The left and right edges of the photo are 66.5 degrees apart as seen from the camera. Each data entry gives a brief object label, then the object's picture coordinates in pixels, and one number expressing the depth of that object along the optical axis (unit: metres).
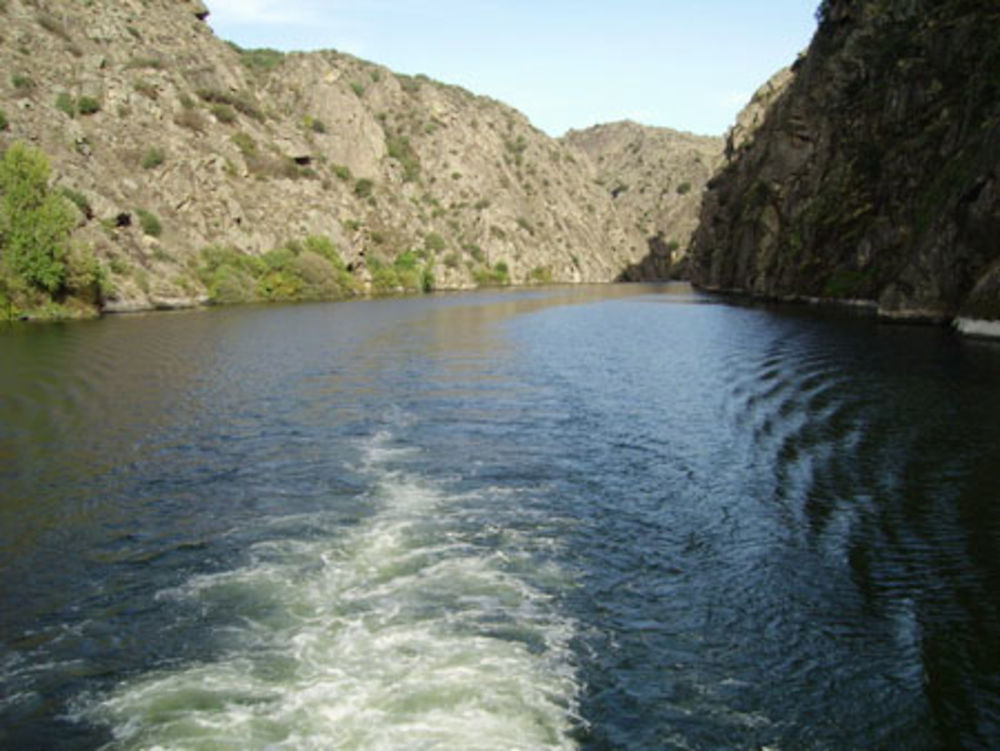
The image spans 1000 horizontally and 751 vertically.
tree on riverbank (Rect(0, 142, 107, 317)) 64.19
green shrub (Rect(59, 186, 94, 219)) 82.25
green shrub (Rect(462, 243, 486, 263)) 182.88
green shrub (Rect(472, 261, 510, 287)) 174.00
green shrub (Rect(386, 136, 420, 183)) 183.00
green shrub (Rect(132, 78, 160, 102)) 110.43
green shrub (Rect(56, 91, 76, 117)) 95.38
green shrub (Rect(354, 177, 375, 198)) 159.00
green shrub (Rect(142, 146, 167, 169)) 102.75
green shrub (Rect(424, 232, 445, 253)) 165.75
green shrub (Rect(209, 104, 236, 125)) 124.81
